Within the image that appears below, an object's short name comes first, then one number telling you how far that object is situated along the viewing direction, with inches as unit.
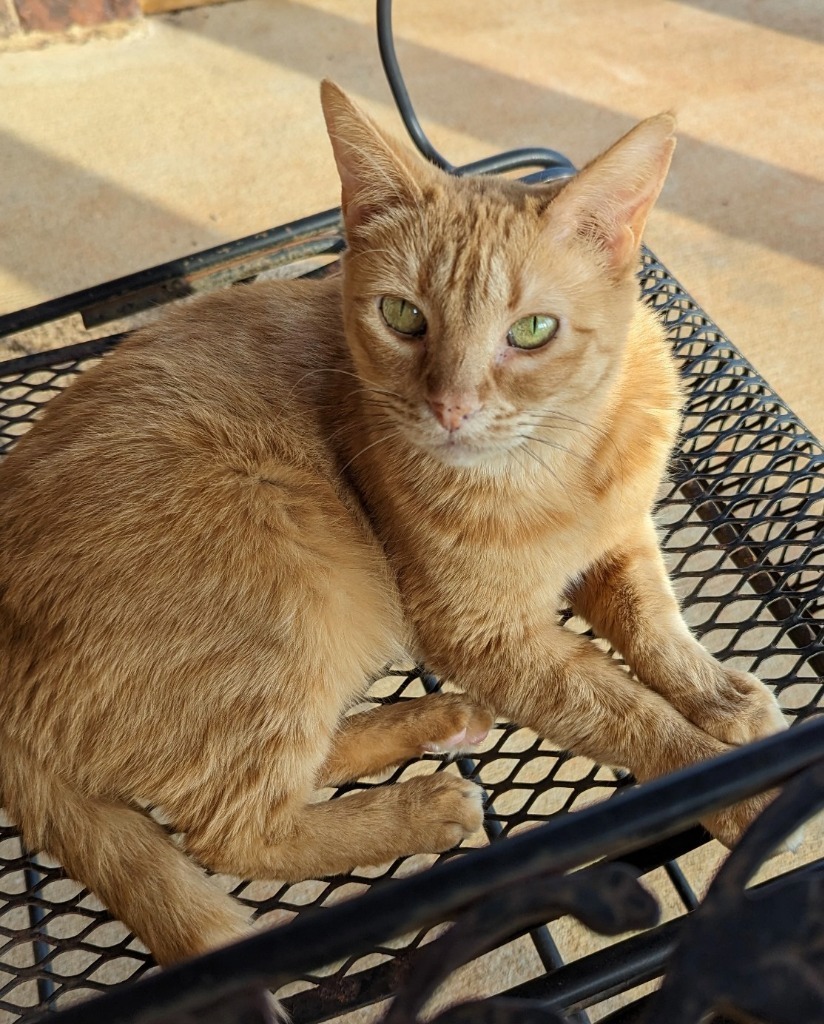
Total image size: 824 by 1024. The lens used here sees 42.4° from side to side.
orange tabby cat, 13.7
